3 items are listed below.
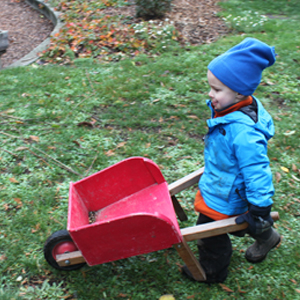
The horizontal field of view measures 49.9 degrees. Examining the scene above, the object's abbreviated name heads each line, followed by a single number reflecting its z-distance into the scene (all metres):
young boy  1.90
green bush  6.89
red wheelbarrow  2.03
